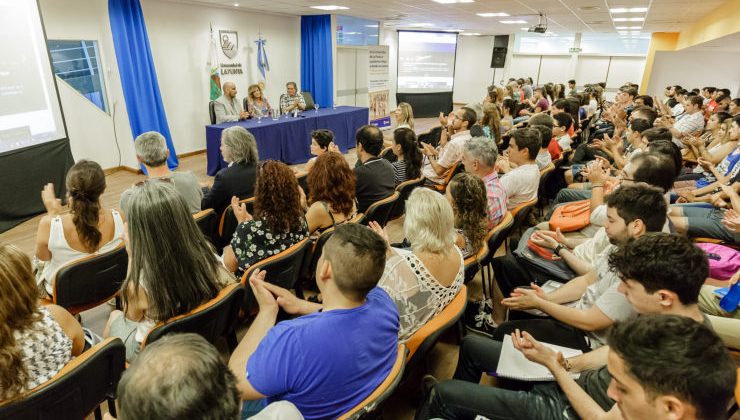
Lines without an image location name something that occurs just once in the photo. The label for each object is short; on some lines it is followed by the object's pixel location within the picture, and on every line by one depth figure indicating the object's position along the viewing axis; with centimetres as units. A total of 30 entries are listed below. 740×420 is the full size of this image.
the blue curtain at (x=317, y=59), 927
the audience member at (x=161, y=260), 160
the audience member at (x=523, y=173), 326
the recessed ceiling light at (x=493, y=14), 872
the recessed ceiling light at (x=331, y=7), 782
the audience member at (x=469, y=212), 234
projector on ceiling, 938
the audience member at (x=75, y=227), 229
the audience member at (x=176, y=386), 79
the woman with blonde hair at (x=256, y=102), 696
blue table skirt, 627
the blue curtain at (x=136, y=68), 593
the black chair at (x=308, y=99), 863
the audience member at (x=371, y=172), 334
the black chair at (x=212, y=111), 671
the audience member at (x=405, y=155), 396
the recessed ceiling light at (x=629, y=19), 899
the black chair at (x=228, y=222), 305
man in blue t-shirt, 118
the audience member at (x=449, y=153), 418
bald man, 673
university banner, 1031
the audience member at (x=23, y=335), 123
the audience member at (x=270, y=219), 230
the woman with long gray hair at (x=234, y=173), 316
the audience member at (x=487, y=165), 287
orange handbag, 279
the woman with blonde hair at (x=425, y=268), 181
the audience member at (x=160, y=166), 308
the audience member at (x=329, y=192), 265
